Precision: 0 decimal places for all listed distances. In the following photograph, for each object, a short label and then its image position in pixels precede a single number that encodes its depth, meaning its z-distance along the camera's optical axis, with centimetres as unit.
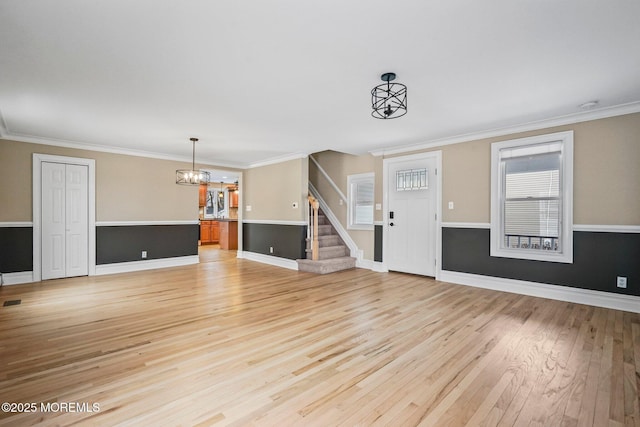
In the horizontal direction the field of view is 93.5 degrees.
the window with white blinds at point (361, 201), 668
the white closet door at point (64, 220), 525
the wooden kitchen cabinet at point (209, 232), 1155
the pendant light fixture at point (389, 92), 288
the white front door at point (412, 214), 545
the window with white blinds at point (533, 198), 410
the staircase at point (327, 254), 602
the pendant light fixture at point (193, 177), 543
